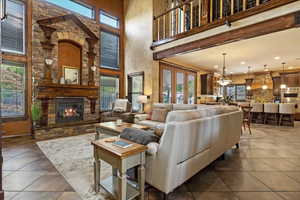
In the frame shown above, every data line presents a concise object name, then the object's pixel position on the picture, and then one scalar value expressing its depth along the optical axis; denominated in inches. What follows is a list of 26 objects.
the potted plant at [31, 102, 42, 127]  171.0
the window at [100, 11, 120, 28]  258.1
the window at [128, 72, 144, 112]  250.2
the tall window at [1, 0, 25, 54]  168.1
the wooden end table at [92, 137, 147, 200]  57.6
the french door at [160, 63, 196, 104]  249.0
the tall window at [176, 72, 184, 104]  274.2
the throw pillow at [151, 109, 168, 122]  171.5
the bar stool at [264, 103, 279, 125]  258.4
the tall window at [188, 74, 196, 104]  298.7
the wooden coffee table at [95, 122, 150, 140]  122.4
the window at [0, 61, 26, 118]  165.6
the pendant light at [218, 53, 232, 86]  238.6
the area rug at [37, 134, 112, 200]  79.3
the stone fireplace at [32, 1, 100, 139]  184.5
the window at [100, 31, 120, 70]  259.2
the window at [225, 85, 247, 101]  400.5
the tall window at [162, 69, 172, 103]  250.2
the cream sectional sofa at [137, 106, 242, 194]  65.3
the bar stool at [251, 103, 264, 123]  273.7
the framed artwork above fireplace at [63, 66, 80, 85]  210.4
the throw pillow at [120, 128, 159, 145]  72.3
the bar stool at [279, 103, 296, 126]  244.6
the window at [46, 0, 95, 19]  209.8
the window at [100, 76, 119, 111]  258.2
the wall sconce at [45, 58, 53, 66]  186.4
